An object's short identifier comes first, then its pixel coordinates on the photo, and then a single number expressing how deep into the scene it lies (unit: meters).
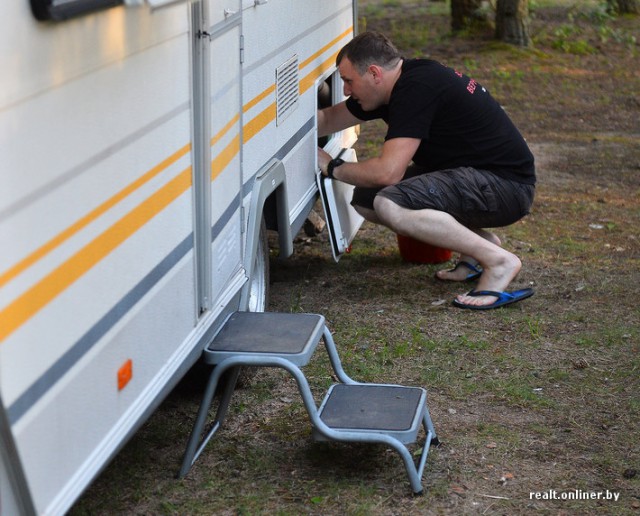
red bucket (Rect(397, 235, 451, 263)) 5.86
